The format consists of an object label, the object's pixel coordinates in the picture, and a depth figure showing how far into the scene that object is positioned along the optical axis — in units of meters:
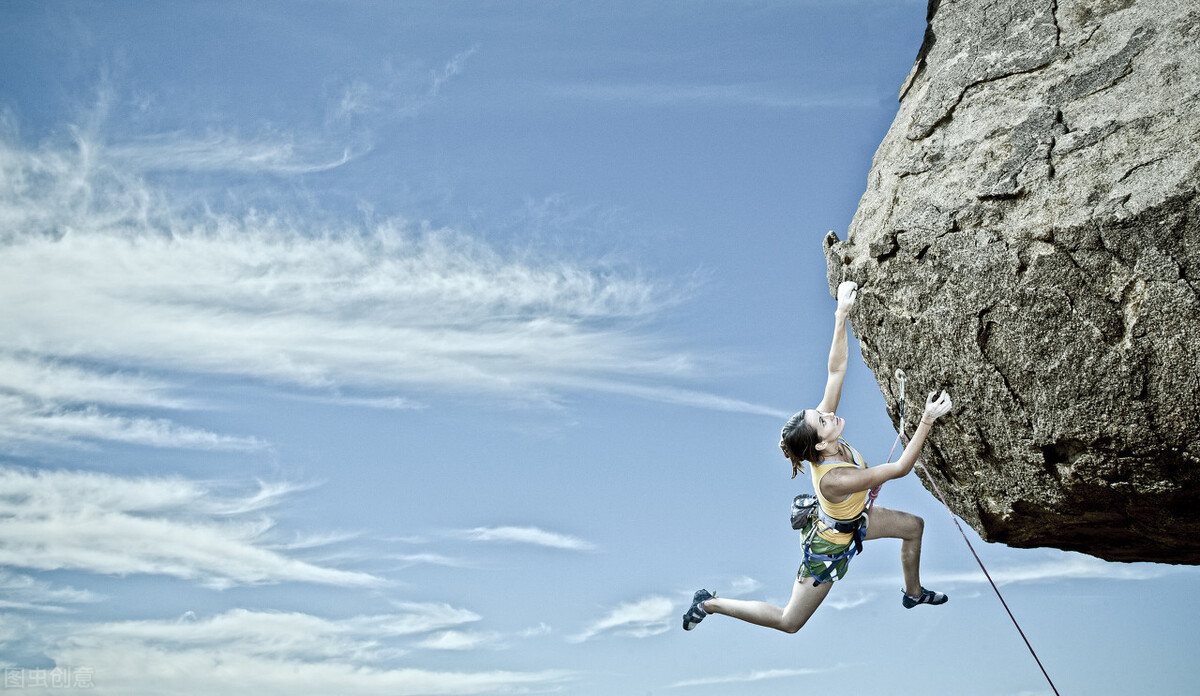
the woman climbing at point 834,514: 5.74
